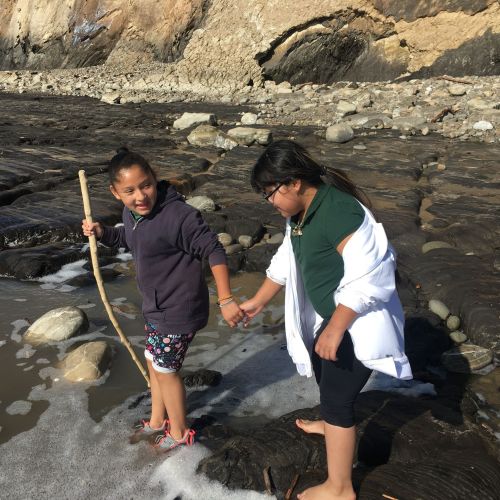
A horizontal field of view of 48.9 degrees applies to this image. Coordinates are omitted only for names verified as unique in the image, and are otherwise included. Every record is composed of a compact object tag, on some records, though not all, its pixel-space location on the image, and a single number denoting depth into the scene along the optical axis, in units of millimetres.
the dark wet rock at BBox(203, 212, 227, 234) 6336
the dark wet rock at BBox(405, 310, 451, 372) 3709
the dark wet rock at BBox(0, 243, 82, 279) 5449
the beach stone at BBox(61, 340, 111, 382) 3664
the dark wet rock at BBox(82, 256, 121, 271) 5664
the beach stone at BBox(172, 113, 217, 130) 13367
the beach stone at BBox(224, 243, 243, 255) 5780
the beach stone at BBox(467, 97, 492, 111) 12462
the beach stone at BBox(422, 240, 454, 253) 5500
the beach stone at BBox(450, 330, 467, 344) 3914
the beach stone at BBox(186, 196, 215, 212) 6973
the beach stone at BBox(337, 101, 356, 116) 13624
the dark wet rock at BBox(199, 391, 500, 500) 2418
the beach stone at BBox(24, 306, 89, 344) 4133
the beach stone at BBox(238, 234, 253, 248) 5965
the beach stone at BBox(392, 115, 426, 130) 11891
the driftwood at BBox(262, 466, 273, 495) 2582
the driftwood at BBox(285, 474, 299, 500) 2527
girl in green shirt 2141
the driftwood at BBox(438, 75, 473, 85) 15605
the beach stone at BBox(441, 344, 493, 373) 3578
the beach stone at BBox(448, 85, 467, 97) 14180
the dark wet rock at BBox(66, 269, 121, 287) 5266
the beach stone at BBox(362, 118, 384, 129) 12227
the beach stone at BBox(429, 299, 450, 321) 4259
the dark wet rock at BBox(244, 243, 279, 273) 5492
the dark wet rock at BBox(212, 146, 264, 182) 8867
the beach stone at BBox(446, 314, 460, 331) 4113
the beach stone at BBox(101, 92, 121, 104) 18703
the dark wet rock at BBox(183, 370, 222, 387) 3623
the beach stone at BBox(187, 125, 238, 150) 10930
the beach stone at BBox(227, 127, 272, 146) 10914
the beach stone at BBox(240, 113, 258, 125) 13585
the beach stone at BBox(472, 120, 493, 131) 11086
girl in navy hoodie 2609
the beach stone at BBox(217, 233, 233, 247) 5997
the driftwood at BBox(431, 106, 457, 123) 12258
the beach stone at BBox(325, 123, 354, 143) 11070
